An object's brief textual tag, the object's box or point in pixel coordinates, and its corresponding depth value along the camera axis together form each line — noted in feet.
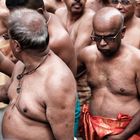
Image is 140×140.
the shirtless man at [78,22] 20.64
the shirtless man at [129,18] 19.64
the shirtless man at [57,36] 15.97
